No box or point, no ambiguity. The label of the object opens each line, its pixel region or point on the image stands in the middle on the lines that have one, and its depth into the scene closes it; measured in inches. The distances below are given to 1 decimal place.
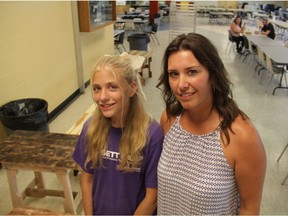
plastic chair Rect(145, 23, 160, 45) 383.6
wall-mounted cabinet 186.5
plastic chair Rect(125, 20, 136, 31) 428.9
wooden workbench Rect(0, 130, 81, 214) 79.3
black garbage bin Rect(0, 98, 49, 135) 117.5
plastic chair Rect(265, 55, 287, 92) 200.8
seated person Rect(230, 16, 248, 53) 326.0
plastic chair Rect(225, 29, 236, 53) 333.4
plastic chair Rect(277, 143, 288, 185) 108.1
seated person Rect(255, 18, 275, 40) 317.7
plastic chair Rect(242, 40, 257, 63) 271.3
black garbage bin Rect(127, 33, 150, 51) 266.5
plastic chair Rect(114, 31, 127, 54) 304.3
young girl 49.0
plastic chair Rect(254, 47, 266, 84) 221.7
